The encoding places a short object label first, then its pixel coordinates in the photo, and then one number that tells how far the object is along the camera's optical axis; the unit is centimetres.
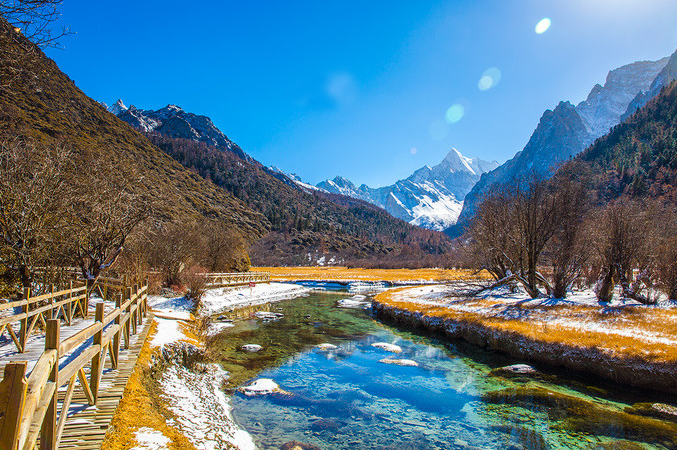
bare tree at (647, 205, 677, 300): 1718
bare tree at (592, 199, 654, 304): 1738
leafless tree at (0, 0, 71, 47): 620
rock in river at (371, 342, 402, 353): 1547
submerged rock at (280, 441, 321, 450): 701
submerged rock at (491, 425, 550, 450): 736
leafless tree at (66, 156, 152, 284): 1435
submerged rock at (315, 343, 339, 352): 1531
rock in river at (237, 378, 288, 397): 978
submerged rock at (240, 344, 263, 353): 1453
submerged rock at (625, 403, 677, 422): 846
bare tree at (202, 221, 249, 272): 3650
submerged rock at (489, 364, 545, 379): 1179
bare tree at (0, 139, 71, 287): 1053
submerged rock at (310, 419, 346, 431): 802
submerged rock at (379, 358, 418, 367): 1331
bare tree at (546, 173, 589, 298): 2002
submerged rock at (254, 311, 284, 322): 2252
